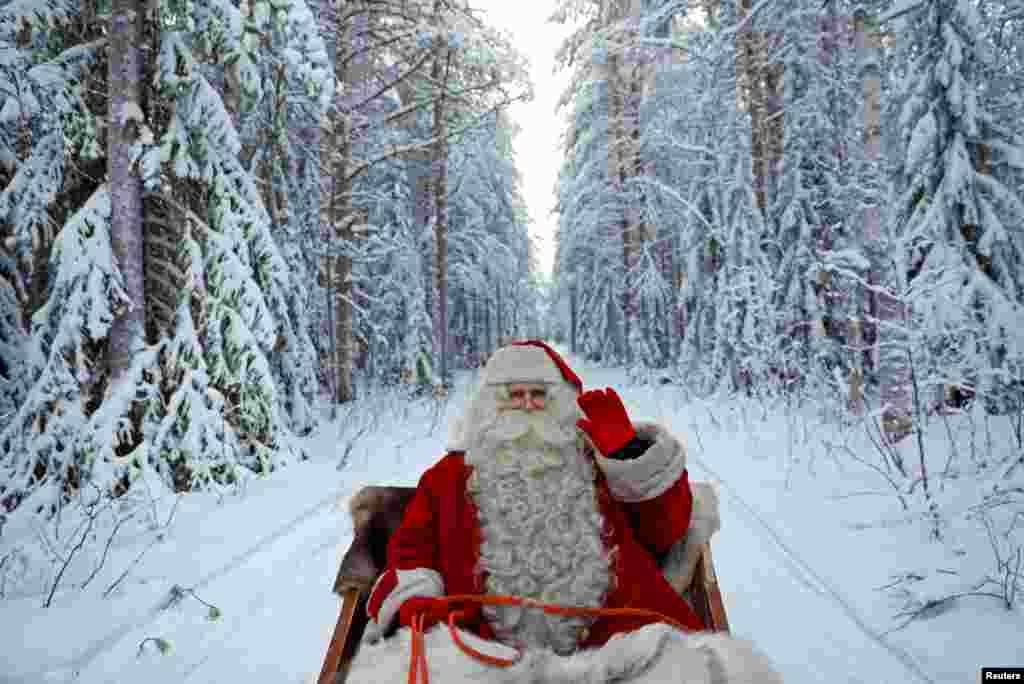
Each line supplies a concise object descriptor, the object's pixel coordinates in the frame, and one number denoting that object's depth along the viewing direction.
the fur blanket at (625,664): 1.64
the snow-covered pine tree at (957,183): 5.68
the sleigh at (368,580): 1.97
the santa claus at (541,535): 1.86
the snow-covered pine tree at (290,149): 5.52
